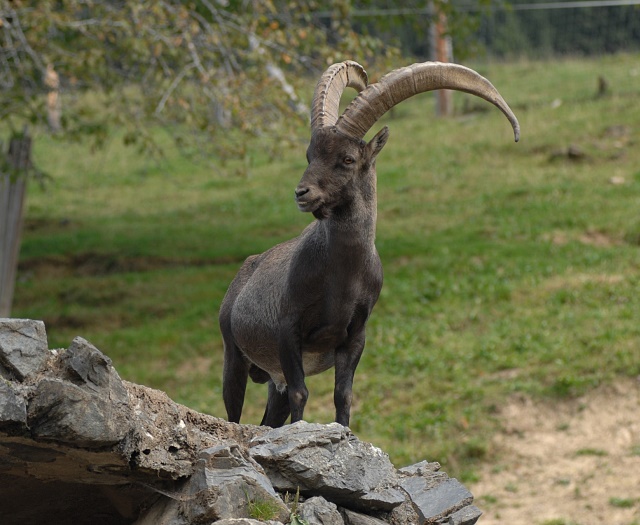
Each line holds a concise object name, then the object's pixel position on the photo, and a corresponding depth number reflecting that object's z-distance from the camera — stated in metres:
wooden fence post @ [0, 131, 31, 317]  30.41
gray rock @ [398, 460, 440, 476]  13.43
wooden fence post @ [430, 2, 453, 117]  32.79
